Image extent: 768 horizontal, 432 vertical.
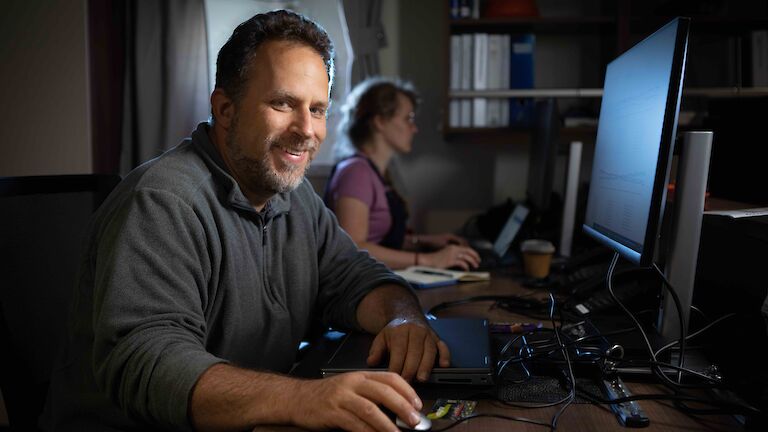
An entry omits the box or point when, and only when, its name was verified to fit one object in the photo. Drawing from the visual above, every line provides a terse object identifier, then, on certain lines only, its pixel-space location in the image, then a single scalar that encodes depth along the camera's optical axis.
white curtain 3.07
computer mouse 0.80
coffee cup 1.96
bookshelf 2.96
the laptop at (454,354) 0.97
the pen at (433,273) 1.98
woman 2.53
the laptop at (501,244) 2.26
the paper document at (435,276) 1.88
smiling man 0.89
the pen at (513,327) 1.30
